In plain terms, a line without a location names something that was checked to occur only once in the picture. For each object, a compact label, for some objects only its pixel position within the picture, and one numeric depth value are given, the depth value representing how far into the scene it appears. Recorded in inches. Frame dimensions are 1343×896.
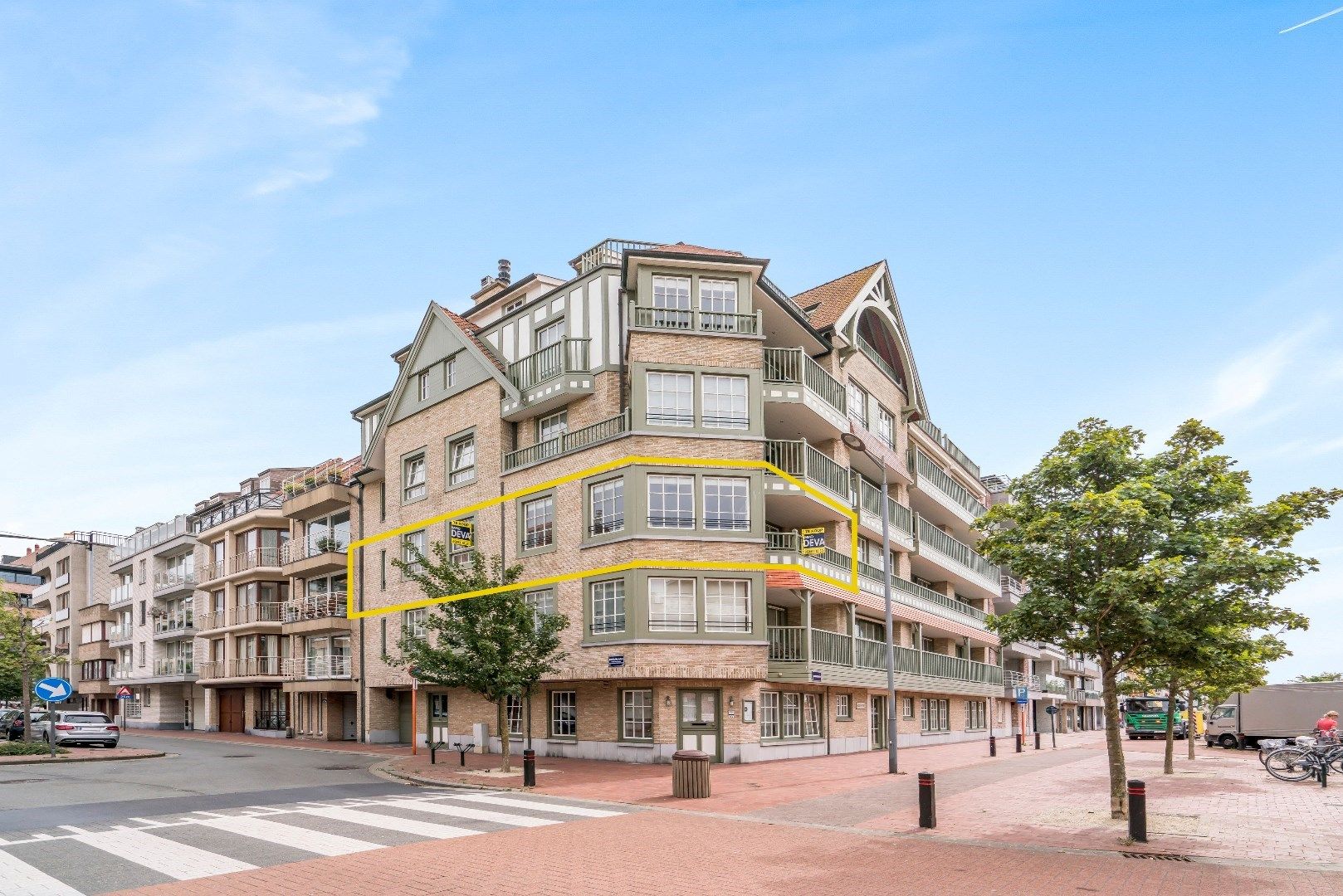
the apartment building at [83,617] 2783.0
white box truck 1625.2
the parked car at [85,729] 1437.0
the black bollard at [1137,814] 543.5
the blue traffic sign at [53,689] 1107.9
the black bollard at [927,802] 620.7
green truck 2335.1
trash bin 785.6
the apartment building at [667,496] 1132.5
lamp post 1016.9
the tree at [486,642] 991.0
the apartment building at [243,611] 1937.7
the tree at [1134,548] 601.3
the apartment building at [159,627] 2282.2
